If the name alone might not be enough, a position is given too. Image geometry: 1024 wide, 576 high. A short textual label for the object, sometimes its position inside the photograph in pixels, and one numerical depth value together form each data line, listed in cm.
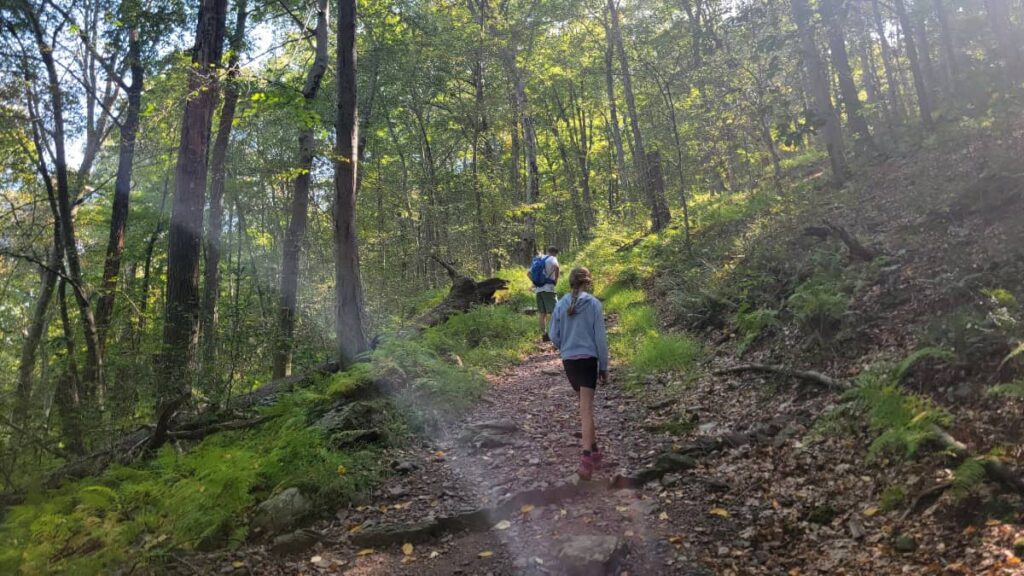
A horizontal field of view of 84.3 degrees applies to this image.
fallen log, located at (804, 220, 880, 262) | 775
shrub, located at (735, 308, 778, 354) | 749
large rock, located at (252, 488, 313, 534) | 474
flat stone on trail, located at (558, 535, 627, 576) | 375
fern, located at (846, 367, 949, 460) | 410
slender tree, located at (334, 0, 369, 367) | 860
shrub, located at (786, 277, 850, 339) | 648
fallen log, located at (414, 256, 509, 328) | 1320
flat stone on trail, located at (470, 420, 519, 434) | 677
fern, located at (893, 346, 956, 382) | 467
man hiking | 1130
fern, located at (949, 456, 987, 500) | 342
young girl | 543
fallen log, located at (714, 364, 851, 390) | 546
